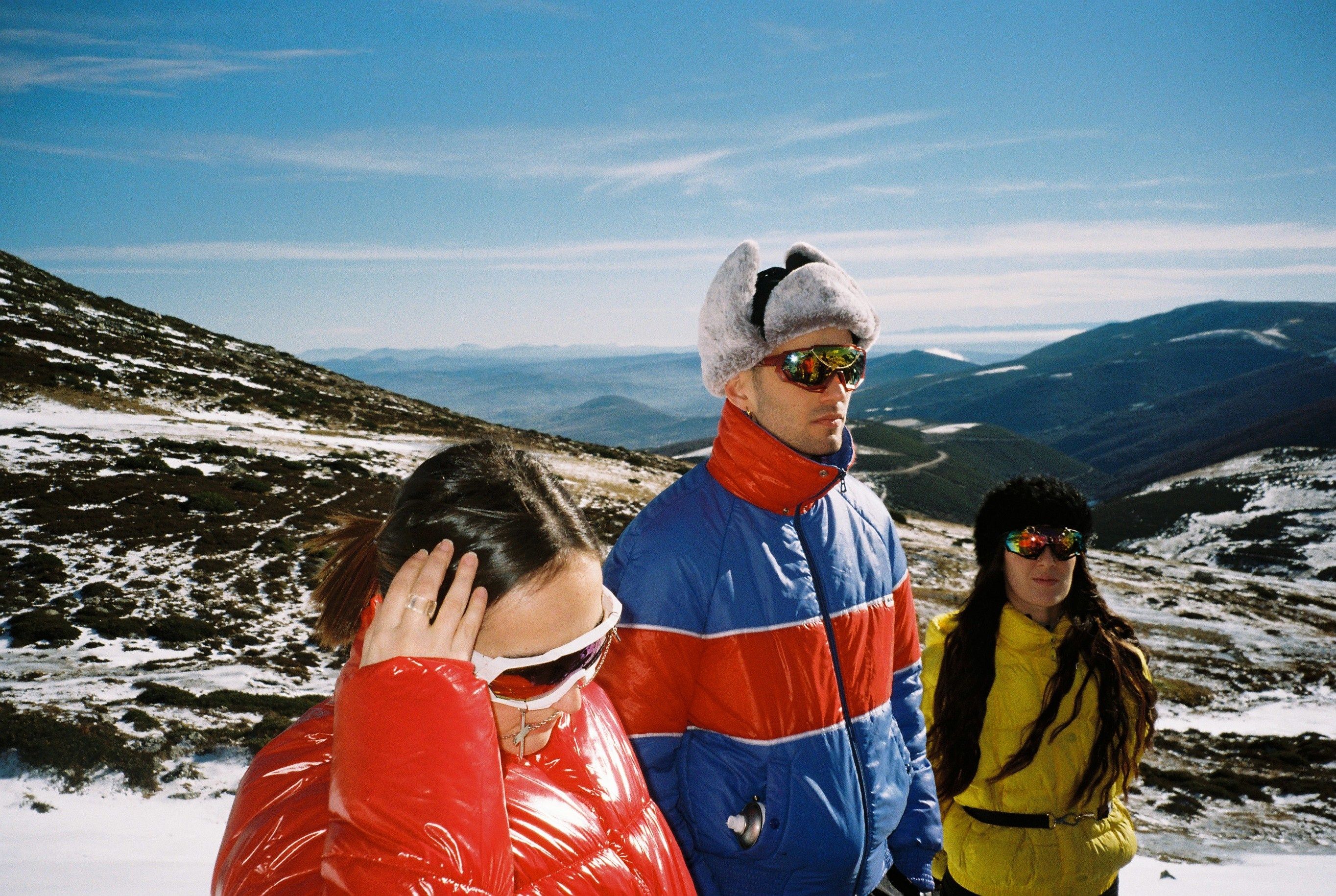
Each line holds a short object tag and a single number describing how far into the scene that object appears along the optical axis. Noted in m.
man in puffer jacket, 2.73
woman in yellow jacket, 3.57
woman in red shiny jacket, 1.30
